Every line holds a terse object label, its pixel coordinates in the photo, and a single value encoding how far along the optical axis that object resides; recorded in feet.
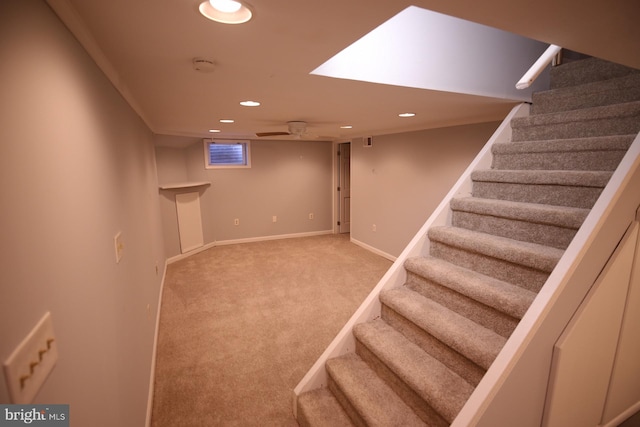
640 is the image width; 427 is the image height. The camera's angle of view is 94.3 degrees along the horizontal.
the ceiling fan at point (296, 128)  10.95
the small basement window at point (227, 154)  18.17
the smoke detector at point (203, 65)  4.47
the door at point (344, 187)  21.67
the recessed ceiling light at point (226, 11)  3.02
